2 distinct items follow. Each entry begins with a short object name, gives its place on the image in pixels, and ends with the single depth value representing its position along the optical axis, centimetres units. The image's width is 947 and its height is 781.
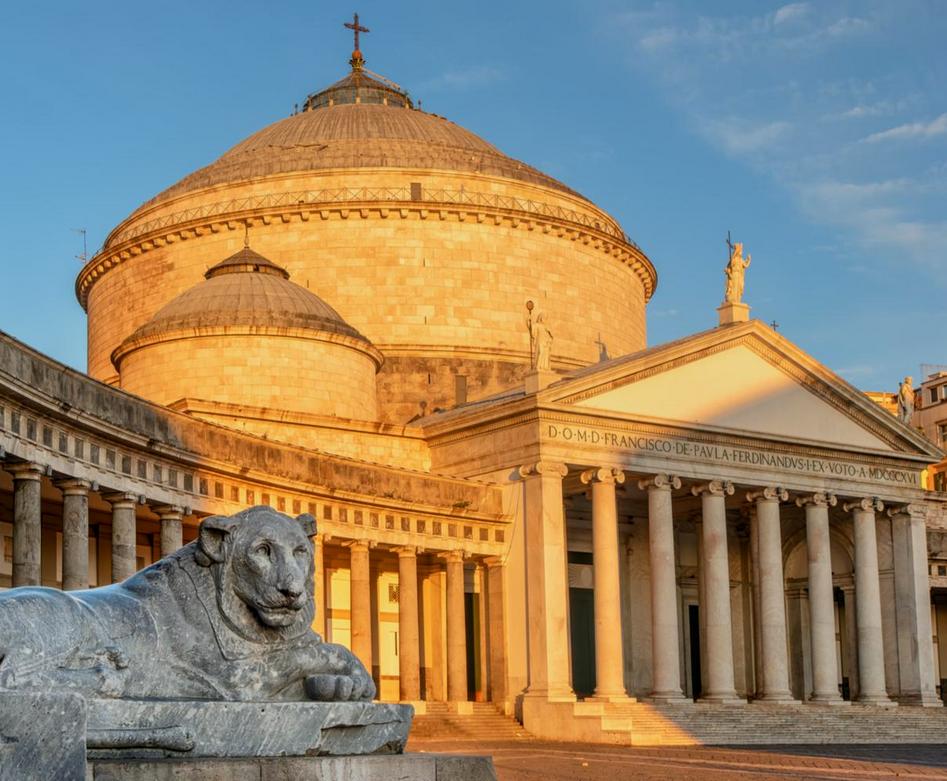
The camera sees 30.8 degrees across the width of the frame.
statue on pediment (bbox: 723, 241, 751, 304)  5103
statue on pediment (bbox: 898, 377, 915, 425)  5888
